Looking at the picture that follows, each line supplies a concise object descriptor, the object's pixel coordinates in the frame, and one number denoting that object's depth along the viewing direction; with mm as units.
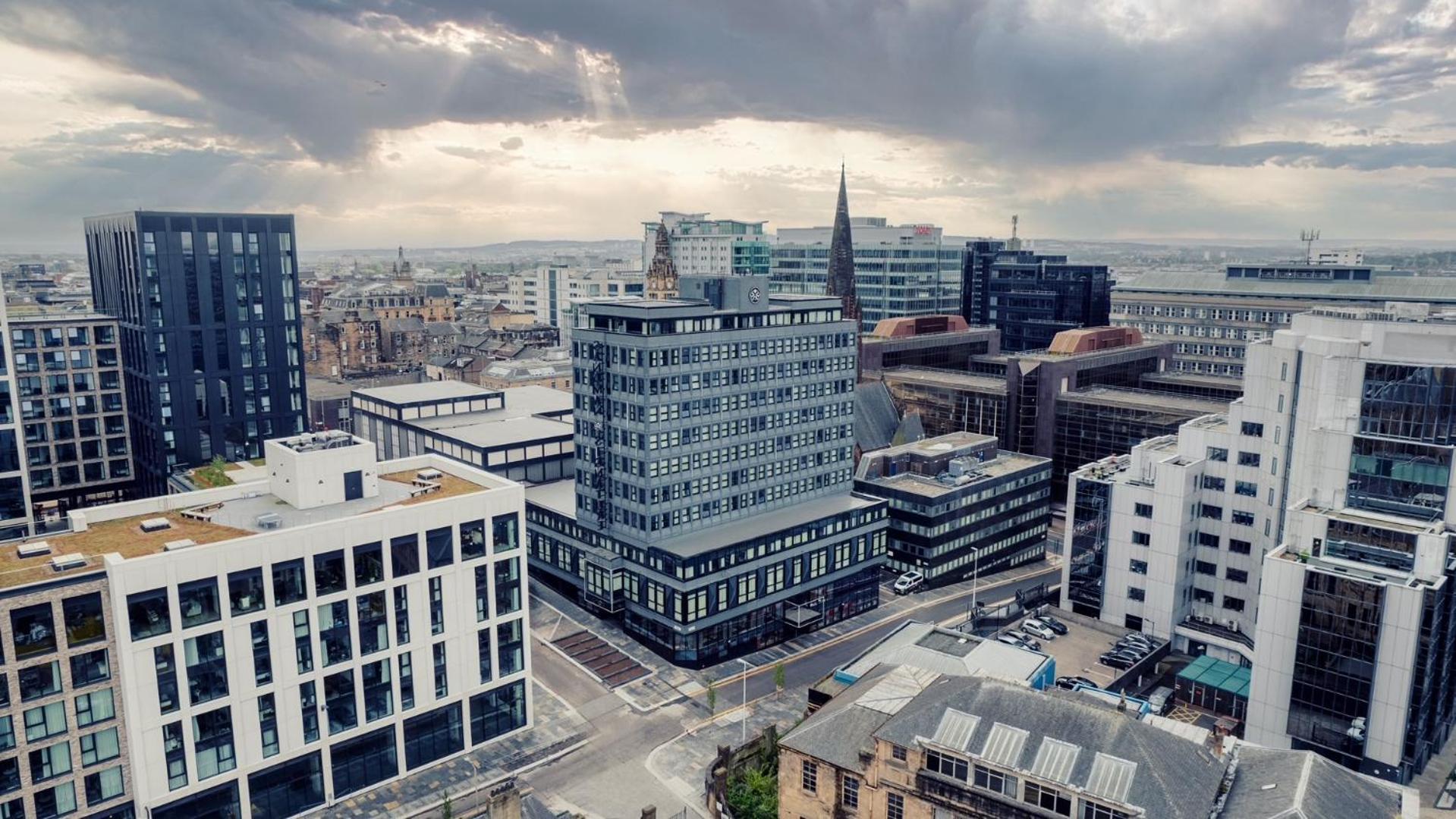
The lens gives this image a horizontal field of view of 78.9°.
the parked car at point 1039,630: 88688
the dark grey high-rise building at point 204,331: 114625
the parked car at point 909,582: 104438
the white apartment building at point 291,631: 55375
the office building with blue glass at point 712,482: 86250
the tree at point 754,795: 59994
